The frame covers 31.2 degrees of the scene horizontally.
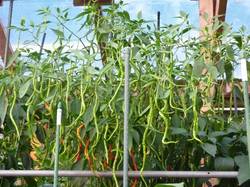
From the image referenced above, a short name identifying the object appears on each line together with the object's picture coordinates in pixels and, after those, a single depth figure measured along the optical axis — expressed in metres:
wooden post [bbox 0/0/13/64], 2.86
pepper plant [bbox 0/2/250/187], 0.99
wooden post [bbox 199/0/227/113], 1.08
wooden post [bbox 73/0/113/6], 2.24
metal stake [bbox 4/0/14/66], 1.34
